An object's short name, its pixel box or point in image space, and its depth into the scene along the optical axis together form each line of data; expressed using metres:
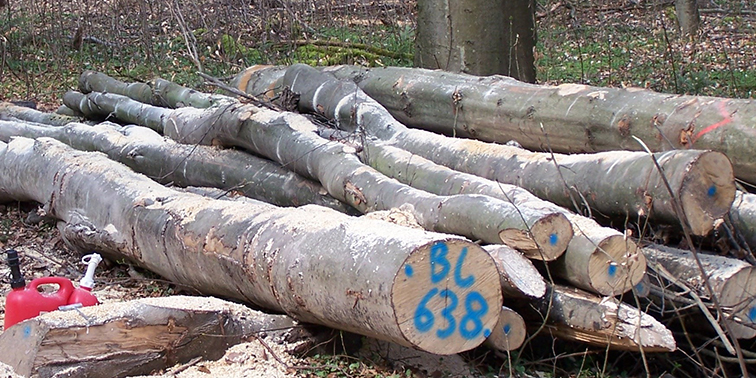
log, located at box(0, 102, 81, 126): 8.19
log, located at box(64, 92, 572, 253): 3.64
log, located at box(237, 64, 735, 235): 3.71
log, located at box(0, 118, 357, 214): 5.42
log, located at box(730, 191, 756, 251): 3.95
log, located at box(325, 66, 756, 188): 4.45
